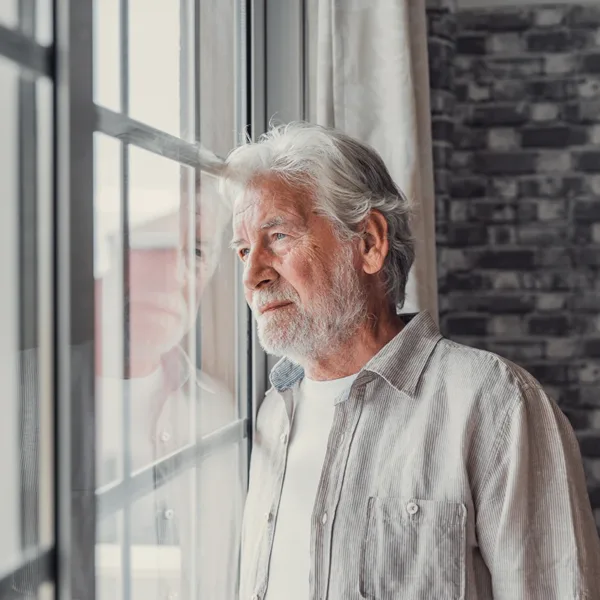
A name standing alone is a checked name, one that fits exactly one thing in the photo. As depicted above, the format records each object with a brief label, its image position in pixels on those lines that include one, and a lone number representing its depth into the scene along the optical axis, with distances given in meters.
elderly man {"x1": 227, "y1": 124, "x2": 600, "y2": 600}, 1.23
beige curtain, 1.83
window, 0.87
